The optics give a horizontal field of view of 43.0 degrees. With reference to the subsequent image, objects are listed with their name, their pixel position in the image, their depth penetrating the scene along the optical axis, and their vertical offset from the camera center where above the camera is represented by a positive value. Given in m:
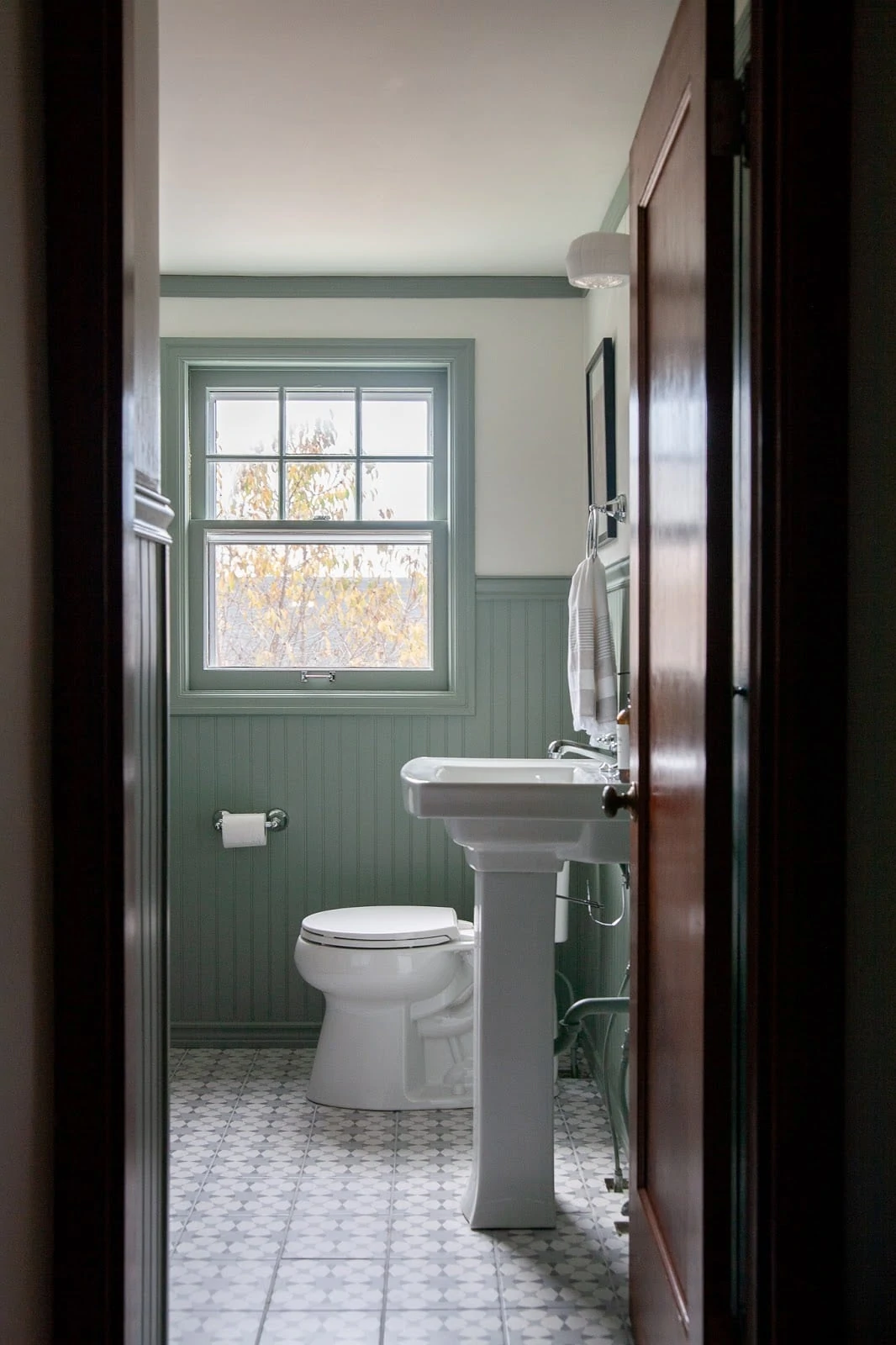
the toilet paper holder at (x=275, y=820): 3.55 -0.49
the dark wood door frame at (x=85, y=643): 1.29 +0.02
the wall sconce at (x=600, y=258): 2.58 +0.92
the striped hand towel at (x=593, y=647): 2.78 +0.03
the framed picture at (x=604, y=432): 3.02 +0.62
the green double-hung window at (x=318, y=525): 3.66 +0.44
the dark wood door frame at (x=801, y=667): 1.25 -0.01
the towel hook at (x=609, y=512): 2.79 +0.37
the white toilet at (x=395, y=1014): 2.99 -0.95
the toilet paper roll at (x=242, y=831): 3.47 -0.52
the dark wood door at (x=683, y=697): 1.34 -0.05
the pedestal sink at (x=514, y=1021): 2.35 -0.75
